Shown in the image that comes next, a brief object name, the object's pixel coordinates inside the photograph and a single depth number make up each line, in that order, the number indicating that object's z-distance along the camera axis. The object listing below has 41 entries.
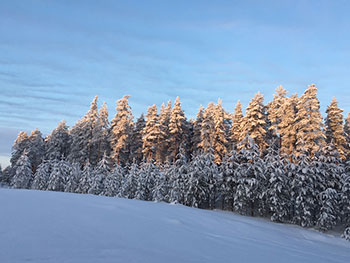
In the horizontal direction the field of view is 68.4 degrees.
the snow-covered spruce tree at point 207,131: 43.19
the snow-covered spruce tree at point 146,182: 30.99
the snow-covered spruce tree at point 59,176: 37.22
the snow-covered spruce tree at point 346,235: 21.33
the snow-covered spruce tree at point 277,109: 40.67
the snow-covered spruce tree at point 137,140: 50.38
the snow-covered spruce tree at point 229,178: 28.74
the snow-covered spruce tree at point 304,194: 25.68
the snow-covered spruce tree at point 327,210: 24.64
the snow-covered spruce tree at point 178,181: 28.33
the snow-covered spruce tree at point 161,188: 29.73
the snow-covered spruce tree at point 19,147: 61.95
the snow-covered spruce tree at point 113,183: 32.47
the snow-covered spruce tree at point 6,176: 62.69
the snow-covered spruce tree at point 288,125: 37.98
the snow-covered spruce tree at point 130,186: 31.63
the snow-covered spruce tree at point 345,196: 26.11
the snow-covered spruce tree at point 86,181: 34.88
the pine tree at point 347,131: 38.46
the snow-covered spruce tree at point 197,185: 27.28
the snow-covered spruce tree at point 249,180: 26.92
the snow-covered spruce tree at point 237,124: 44.87
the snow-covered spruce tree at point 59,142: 56.56
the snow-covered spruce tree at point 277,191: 25.88
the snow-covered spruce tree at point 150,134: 44.12
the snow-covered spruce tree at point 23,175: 44.25
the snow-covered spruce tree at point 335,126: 37.78
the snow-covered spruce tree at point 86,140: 48.78
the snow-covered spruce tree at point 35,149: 59.71
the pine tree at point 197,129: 48.20
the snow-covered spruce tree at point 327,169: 27.28
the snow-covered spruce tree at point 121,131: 45.54
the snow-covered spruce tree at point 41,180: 39.66
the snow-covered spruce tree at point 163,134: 45.72
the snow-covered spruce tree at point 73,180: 36.56
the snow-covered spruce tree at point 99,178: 33.97
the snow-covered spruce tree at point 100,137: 48.25
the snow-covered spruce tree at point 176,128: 46.47
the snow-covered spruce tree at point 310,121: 34.16
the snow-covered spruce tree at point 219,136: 42.97
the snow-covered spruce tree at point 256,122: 38.97
